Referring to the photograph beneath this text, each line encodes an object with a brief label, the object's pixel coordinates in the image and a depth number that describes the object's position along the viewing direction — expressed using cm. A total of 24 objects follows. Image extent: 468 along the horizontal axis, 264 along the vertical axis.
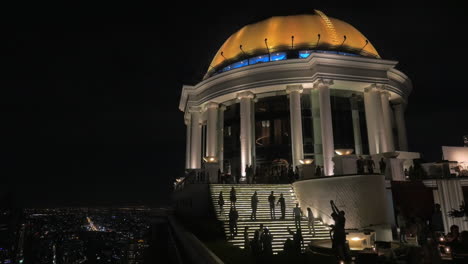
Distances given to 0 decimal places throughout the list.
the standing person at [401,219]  1931
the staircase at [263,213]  1566
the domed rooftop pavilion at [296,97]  2775
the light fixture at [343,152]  2103
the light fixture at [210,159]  2691
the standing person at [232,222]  1484
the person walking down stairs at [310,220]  1633
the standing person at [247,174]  2568
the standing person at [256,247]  1050
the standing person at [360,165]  2025
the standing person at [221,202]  1798
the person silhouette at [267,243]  1056
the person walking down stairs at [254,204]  1767
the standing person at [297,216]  1634
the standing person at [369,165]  2017
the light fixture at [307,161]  2411
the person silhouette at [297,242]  1168
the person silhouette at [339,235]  902
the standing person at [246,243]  1296
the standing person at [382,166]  2158
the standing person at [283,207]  1789
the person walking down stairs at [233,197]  1820
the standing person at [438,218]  2008
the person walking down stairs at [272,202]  1806
